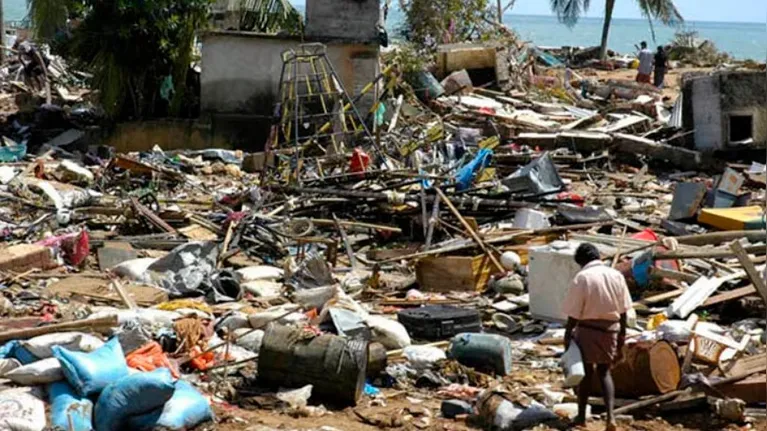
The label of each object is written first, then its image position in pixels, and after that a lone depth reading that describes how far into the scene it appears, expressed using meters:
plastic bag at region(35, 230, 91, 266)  21.85
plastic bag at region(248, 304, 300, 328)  17.09
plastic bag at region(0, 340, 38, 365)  14.30
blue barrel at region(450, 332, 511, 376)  15.61
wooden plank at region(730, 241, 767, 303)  17.33
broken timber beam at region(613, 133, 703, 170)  34.51
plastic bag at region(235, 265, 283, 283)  21.07
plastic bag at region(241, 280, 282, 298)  20.13
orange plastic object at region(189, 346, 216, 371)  15.27
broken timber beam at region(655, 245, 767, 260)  18.92
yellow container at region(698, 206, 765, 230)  22.93
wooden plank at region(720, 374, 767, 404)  13.99
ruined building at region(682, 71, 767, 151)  33.82
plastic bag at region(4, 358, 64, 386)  13.40
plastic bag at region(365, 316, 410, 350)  16.35
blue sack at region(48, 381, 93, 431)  12.73
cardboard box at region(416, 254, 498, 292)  20.64
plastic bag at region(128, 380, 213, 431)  12.90
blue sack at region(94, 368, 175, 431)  12.86
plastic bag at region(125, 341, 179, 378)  14.28
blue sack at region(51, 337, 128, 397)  13.20
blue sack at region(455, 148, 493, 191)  26.21
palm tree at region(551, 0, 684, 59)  71.63
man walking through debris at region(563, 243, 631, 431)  12.79
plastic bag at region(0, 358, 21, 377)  13.81
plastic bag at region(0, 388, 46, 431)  12.38
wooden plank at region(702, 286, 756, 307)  18.13
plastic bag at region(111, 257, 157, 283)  20.50
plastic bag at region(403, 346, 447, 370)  15.67
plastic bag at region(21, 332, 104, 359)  14.30
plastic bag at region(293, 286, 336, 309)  18.65
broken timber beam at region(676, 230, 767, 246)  20.79
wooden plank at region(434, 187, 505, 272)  21.17
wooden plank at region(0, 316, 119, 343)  14.96
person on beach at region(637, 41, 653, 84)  55.90
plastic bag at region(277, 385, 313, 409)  14.14
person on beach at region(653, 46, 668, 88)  55.29
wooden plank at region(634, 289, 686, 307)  18.68
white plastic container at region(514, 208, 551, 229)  24.05
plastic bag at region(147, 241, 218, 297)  19.88
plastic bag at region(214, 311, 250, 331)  17.17
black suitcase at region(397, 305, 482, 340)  17.02
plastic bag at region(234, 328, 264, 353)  16.22
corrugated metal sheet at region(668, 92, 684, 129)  37.45
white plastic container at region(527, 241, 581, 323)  17.94
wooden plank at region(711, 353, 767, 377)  14.52
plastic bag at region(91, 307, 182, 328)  16.17
